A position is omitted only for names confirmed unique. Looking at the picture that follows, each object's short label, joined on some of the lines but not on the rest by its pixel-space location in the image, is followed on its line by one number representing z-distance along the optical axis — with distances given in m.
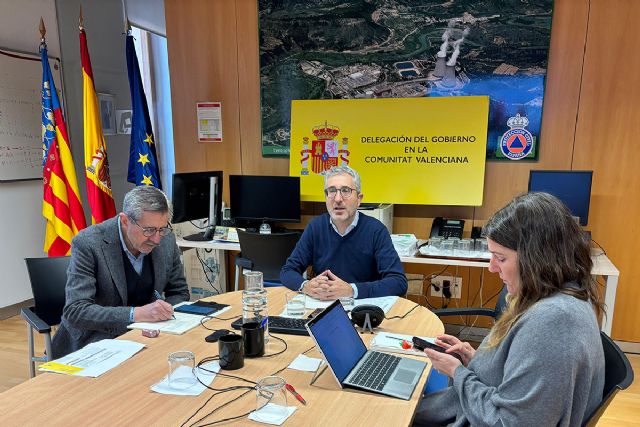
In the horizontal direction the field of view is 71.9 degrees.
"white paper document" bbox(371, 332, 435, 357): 1.50
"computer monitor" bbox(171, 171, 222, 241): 3.55
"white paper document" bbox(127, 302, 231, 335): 1.68
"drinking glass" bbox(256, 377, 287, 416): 1.17
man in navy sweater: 2.33
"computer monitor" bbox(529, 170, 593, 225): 2.96
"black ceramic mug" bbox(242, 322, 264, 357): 1.48
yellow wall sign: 3.32
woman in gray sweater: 0.98
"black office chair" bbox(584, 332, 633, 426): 1.02
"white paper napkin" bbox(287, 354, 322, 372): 1.39
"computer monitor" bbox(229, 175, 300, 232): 3.67
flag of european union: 4.13
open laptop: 1.26
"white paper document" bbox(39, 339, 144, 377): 1.37
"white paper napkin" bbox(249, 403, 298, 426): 1.11
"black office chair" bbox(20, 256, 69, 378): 2.23
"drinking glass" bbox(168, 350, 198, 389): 1.30
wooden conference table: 1.13
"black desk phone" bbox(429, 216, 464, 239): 3.33
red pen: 1.21
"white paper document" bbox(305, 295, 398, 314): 1.94
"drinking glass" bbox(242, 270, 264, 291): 1.85
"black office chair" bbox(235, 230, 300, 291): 2.94
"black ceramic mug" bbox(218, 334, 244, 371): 1.38
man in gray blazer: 1.77
